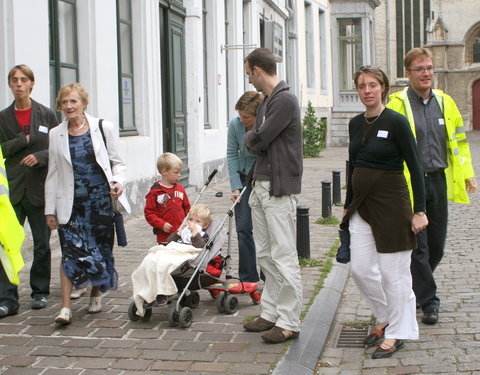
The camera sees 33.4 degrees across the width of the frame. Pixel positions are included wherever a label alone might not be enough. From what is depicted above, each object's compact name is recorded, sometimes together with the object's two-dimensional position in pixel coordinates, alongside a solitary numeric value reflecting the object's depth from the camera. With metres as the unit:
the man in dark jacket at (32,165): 6.53
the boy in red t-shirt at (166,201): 6.52
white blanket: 5.80
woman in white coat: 6.05
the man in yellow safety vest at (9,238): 4.88
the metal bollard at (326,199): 11.39
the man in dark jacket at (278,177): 5.29
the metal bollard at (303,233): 8.34
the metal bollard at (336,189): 13.66
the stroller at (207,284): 5.84
